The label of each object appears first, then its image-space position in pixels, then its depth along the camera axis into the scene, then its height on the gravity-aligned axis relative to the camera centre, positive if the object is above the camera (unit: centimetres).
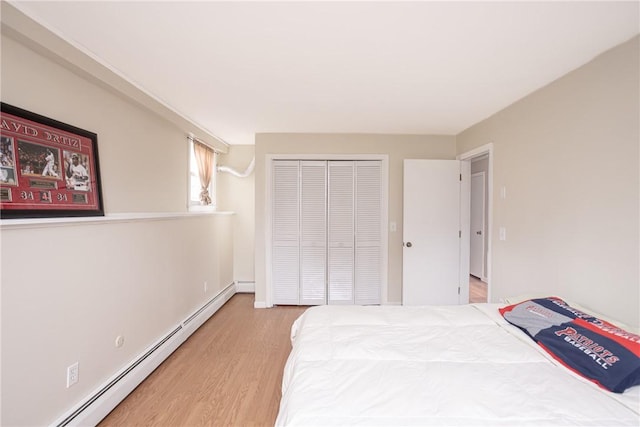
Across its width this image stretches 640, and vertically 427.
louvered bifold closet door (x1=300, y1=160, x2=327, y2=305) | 357 -34
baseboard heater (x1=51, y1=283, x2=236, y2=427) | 159 -127
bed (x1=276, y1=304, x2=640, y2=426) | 96 -77
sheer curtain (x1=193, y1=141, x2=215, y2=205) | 339 +58
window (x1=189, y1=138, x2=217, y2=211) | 323 +31
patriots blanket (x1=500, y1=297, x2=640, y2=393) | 109 -67
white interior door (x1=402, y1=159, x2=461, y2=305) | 338 -31
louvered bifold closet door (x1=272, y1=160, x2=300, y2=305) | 357 -33
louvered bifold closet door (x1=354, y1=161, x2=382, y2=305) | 357 -34
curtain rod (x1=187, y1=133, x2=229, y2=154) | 313 +88
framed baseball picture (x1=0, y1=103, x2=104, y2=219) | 128 +23
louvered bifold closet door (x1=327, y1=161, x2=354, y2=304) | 357 -35
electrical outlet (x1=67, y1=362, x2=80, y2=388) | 154 -100
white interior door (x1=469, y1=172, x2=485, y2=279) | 493 -37
